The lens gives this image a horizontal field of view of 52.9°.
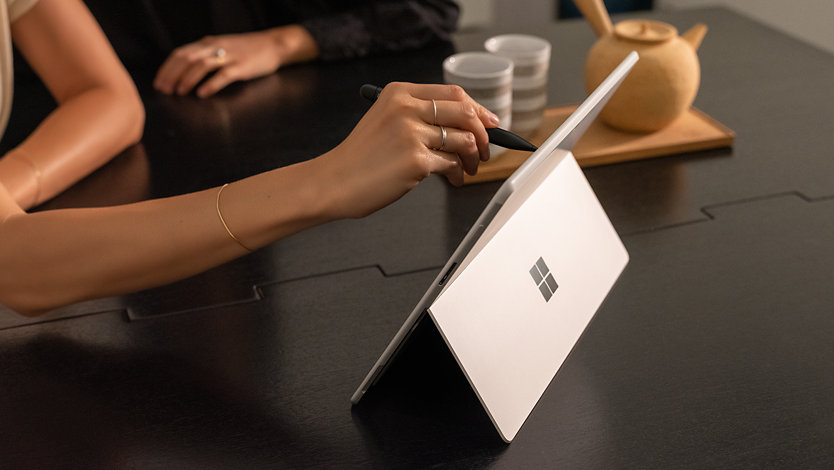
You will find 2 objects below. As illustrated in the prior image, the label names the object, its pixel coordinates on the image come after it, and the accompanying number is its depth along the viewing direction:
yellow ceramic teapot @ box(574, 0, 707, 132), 1.19
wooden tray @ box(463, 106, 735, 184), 1.17
